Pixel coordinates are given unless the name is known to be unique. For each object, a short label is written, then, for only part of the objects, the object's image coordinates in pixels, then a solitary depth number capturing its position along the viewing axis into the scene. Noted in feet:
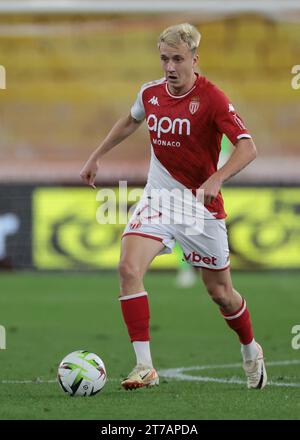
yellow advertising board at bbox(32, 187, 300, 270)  98.53
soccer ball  40.81
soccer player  42.34
